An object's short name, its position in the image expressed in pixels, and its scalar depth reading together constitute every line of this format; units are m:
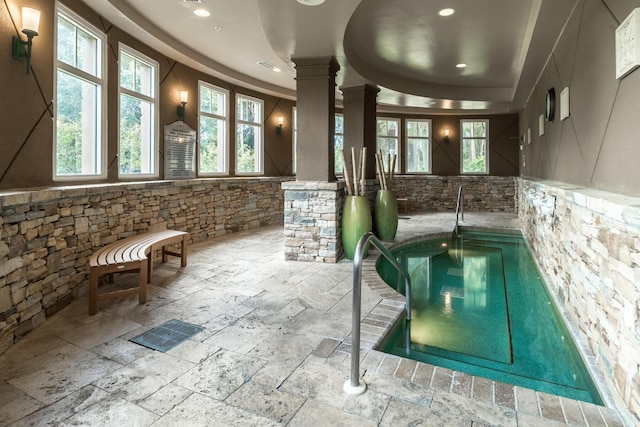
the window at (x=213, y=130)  6.74
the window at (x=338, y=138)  9.89
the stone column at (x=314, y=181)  4.89
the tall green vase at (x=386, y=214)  5.86
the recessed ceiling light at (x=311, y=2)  3.27
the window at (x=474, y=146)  10.95
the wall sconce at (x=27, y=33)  3.12
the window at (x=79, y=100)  3.91
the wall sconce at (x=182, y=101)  6.04
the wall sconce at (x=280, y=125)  8.57
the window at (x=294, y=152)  8.94
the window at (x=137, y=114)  5.02
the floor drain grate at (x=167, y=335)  2.56
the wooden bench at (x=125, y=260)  3.12
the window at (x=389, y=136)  10.98
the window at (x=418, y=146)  11.13
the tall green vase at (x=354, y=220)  4.90
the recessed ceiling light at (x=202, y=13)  4.43
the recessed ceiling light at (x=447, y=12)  4.46
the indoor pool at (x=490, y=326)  2.43
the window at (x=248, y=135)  7.68
